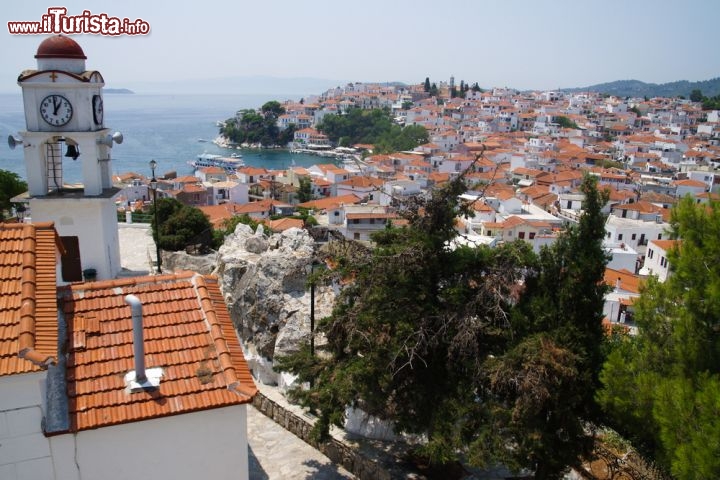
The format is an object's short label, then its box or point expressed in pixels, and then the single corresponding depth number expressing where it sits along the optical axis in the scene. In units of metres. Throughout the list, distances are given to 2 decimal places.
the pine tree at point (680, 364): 5.52
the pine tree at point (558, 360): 7.04
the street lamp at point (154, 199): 13.89
